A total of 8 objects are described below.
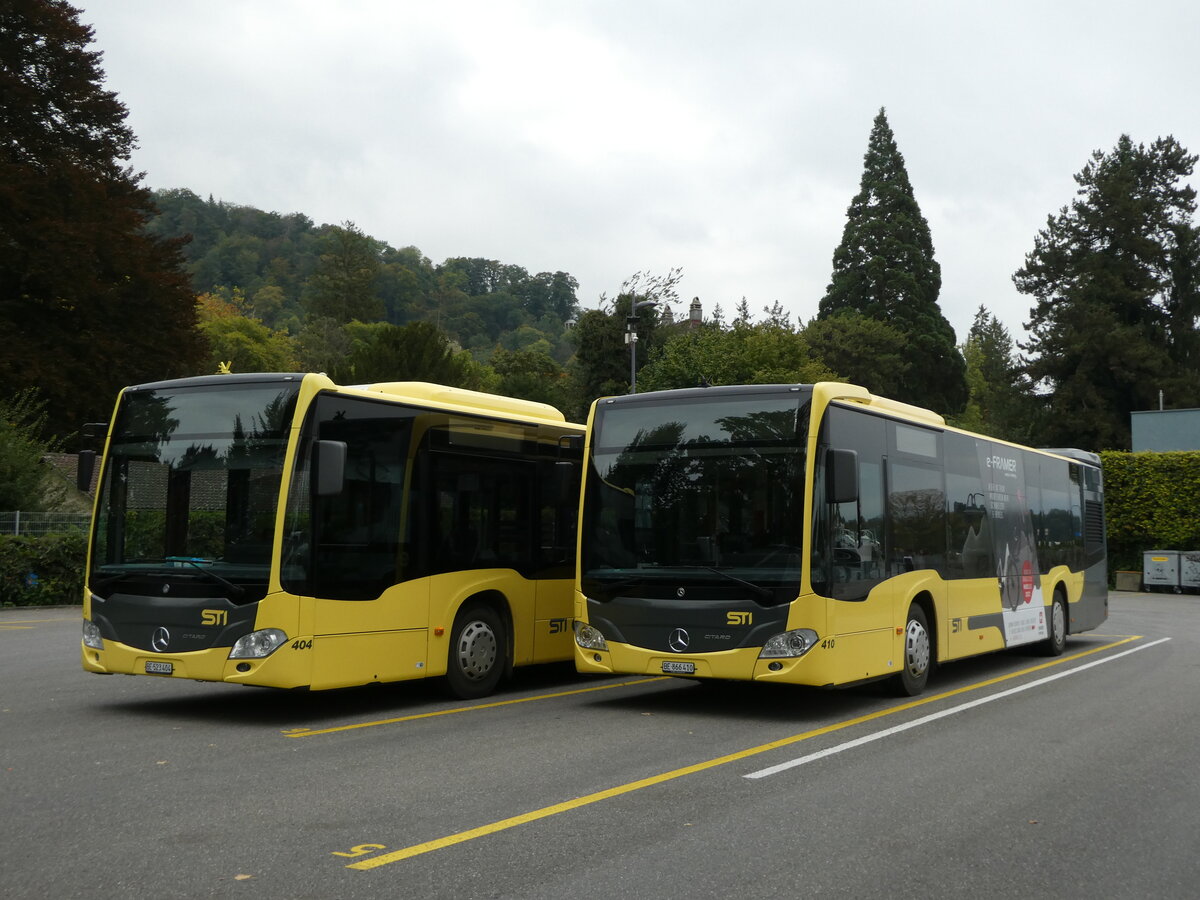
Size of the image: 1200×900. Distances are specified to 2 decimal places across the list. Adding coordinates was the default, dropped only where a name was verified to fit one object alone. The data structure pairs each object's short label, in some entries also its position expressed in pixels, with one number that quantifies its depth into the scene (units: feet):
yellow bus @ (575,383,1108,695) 35.37
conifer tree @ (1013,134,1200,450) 212.23
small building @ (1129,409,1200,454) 160.35
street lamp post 113.91
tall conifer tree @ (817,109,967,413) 247.50
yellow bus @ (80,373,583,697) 33.32
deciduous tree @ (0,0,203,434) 112.37
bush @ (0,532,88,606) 84.38
